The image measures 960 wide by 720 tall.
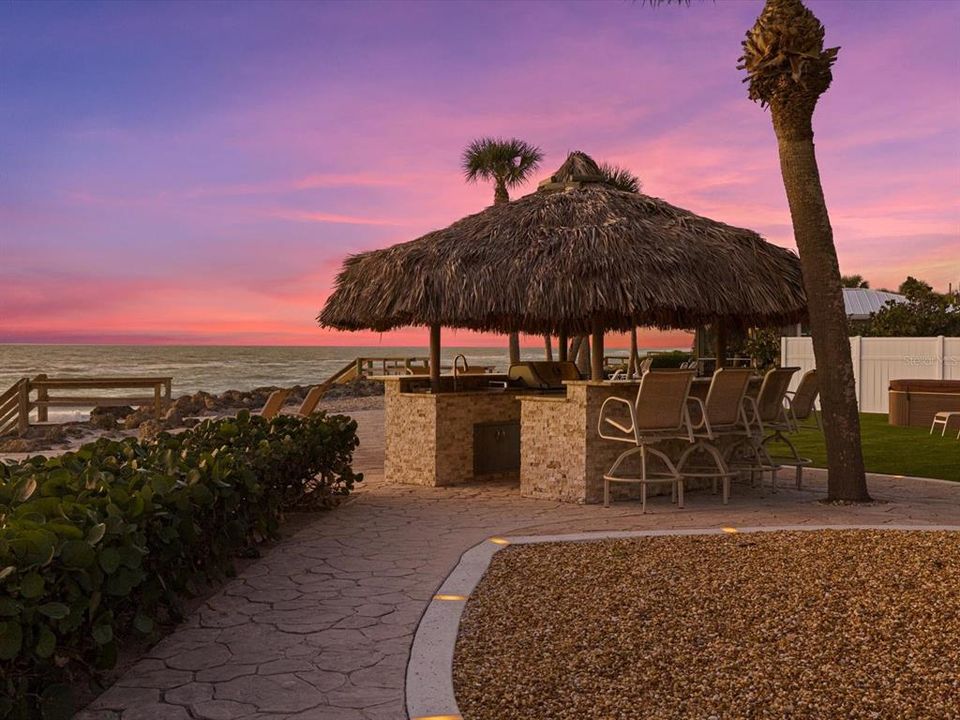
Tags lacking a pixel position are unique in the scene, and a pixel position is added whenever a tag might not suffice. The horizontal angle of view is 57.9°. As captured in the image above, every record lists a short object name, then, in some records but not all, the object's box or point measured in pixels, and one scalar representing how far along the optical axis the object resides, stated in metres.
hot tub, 15.98
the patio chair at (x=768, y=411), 8.77
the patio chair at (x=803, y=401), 9.12
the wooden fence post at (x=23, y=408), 18.92
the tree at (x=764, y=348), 27.00
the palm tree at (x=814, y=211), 8.17
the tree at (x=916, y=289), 26.44
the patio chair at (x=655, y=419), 7.60
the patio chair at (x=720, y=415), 7.96
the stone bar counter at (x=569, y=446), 8.13
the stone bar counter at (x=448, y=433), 9.46
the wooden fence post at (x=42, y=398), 20.45
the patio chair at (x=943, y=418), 14.63
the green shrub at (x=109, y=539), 3.03
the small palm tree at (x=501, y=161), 28.91
